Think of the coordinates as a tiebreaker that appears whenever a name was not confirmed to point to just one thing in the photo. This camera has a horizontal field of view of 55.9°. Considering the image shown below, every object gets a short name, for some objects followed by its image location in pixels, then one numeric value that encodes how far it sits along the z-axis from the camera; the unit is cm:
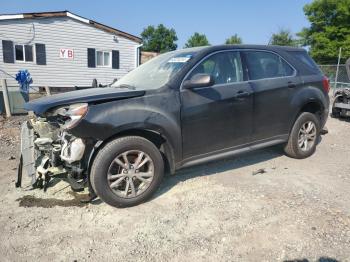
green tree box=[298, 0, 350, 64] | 3869
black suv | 358
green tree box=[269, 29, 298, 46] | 5025
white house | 1708
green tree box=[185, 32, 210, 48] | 7490
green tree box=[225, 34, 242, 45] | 6441
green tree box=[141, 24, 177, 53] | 7662
